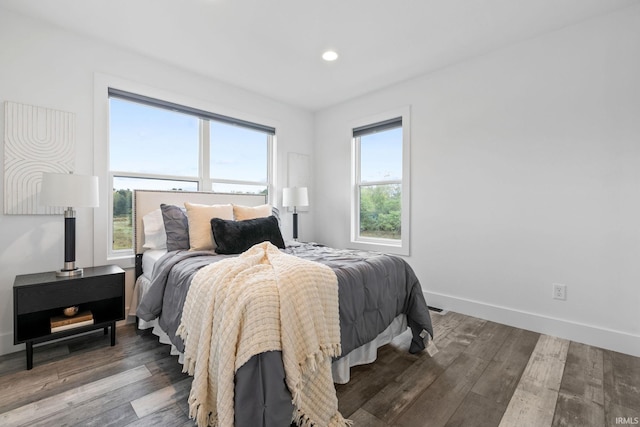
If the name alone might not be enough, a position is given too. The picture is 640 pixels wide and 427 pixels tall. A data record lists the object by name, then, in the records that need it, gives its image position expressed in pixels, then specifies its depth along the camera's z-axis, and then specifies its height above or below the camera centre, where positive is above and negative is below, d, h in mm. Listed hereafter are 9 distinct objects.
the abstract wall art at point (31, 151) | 2232 +474
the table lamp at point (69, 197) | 2061 +99
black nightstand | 1955 -634
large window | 2848 +664
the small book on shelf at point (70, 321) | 2088 -804
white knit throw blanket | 1239 -548
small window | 3502 +357
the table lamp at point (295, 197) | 3818 +195
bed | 1213 -620
